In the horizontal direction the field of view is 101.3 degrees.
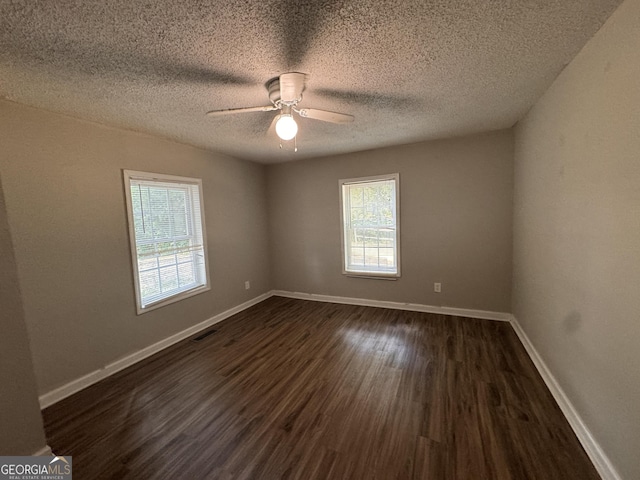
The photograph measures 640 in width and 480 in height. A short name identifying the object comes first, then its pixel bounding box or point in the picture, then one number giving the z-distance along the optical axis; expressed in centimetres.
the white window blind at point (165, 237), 275
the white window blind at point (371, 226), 383
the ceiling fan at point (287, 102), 169
